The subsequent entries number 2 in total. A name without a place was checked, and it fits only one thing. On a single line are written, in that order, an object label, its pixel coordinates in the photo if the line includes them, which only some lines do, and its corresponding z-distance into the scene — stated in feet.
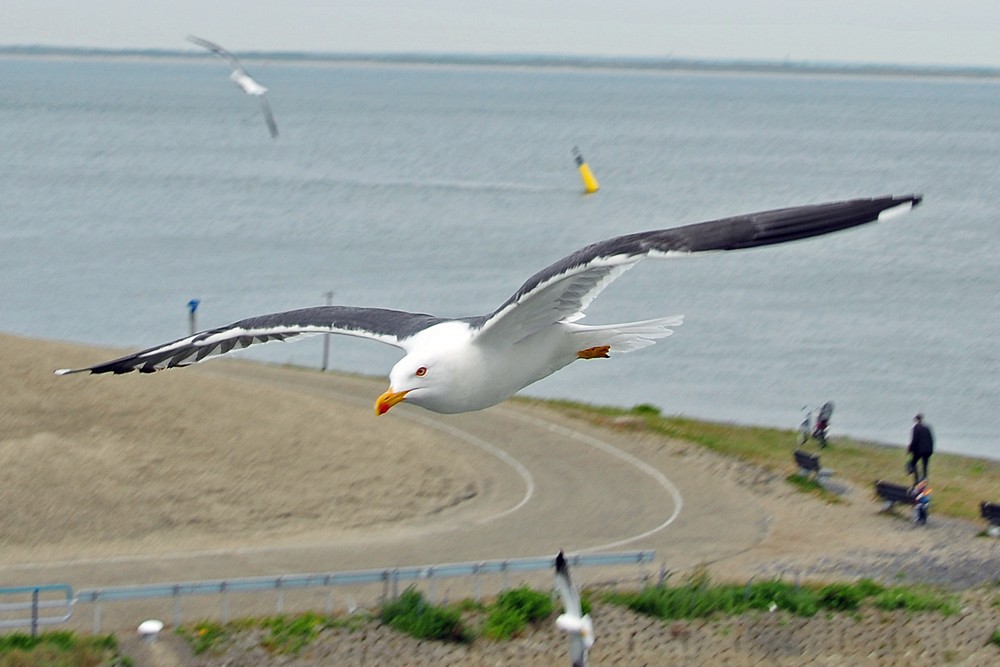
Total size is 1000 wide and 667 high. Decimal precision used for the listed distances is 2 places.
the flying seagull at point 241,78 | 135.03
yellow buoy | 297.12
